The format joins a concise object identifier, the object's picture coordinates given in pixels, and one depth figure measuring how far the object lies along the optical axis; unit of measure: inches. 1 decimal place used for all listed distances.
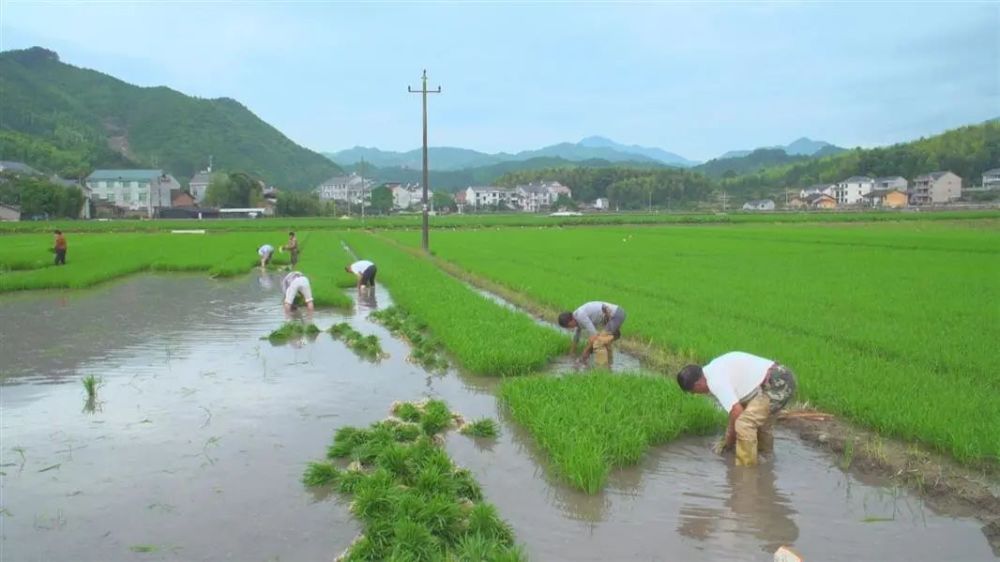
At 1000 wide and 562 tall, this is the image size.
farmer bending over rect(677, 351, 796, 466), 217.5
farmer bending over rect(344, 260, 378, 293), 647.8
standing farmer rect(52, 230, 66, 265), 877.3
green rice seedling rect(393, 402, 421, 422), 267.4
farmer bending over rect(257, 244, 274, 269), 885.2
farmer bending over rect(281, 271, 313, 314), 538.0
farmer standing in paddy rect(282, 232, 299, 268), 869.2
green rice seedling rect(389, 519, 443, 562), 158.6
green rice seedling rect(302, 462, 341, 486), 205.9
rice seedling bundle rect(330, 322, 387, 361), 393.1
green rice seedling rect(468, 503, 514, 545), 171.3
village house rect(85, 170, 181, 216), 3326.8
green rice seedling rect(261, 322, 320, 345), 431.8
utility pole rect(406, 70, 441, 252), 1138.0
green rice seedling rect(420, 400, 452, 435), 256.2
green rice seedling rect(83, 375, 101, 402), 298.5
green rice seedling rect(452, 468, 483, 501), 197.3
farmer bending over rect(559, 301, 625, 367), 347.9
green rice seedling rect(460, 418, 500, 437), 254.2
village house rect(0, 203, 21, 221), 2381.9
